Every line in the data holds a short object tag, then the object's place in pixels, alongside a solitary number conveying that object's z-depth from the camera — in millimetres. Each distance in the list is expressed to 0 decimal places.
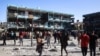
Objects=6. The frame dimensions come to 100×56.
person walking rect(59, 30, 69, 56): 5692
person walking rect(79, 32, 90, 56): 5032
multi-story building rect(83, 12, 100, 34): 25018
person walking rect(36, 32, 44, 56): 5246
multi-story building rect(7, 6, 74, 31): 24197
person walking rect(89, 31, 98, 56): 5012
